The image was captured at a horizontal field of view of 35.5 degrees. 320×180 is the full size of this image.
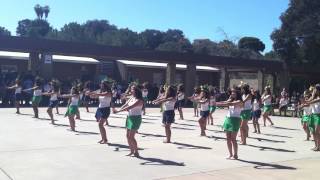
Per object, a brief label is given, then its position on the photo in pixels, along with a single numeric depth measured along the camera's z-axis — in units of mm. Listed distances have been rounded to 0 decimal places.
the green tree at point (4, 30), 78181
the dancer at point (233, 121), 11202
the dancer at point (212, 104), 19059
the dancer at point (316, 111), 12781
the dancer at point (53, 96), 17594
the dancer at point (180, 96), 18791
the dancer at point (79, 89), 17538
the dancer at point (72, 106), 15484
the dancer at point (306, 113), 13348
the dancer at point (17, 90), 21425
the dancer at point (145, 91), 22250
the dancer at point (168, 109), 13711
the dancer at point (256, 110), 17266
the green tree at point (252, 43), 90500
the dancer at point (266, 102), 18969
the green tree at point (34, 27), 84100
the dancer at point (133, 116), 10938
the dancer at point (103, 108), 12986
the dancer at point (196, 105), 17936
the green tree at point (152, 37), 94550
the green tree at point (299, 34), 49094
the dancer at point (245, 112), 12739
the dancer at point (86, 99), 24394
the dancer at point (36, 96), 19375
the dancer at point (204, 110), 15549
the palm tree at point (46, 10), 94062
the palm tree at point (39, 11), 93688
